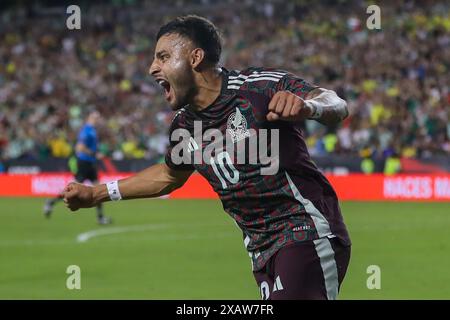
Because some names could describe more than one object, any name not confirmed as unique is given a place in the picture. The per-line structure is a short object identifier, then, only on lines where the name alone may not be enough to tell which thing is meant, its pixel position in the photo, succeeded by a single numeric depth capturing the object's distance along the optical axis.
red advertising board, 25.09
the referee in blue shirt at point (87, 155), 19.52
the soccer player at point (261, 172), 5.57
